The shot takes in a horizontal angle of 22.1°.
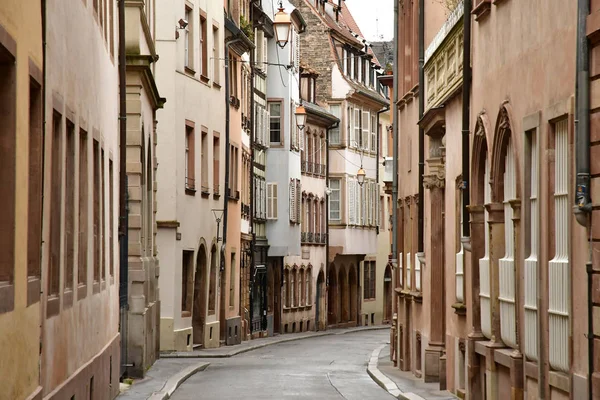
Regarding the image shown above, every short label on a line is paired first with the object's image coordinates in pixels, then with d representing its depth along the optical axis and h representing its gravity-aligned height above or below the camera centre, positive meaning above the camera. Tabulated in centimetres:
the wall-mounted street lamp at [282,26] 3594 +541
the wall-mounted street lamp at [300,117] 6167 +543
